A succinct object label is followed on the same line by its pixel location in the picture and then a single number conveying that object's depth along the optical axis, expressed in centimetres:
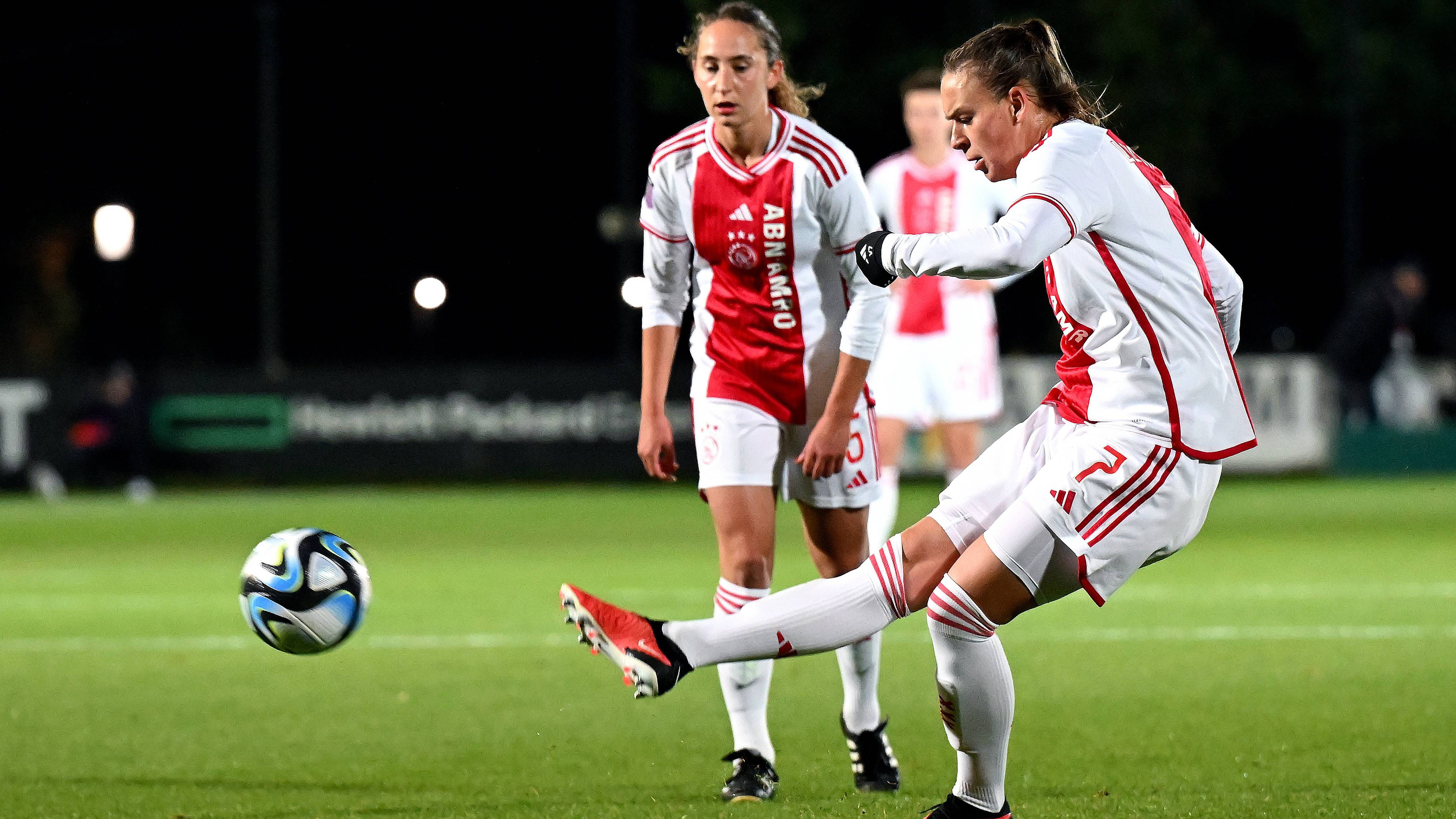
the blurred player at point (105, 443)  4334
